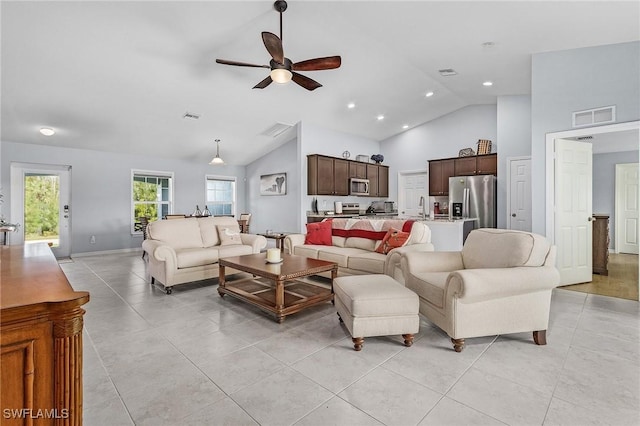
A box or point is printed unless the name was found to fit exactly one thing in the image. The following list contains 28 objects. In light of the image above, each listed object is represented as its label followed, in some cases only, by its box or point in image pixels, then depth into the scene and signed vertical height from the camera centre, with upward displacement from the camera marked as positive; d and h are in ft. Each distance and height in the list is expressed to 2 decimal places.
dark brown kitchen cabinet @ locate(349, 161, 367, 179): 25.17 +3.26
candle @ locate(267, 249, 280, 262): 11.01 -1.56
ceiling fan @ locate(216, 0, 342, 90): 10.93 +5.16
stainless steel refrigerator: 20.72 +0.66
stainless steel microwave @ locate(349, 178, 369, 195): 24.91 +1.88
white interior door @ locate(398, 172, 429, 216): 26.63 +1.58
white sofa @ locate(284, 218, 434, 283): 11.90 -1.60
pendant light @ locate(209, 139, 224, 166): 24.07 +3.85
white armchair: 7.39 -2.03
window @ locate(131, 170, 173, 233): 24.34 +1.29
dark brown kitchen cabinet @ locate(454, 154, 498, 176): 21.61 +3.10
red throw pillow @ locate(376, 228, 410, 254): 12.70 -1.24
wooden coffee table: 9.50 -2.81
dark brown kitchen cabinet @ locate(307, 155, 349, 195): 22.25 +2.52
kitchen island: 16.63 -1.30
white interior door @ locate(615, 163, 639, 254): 21.25 +0.01
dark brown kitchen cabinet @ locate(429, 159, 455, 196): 23.89 +2.63
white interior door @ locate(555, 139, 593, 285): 13.80 -0.07
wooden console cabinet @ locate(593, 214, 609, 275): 15.64 -1.75
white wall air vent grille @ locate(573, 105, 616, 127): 12.46 +3.71
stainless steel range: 25.10 +0.08
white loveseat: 12.59 -1.66
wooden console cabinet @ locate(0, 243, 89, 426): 2.48 -1.18
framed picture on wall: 27.07 +2.32
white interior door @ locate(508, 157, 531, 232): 19.69 +0.94
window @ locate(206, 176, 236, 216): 28.89 +1.44
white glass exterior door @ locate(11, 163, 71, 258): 19.76 +0.80
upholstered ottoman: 7.57 -2.47
